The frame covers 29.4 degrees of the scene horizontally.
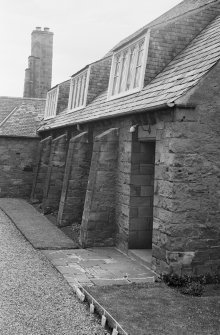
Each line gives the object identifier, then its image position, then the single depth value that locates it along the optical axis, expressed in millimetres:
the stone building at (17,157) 22469
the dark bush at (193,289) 7965
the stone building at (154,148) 8477
